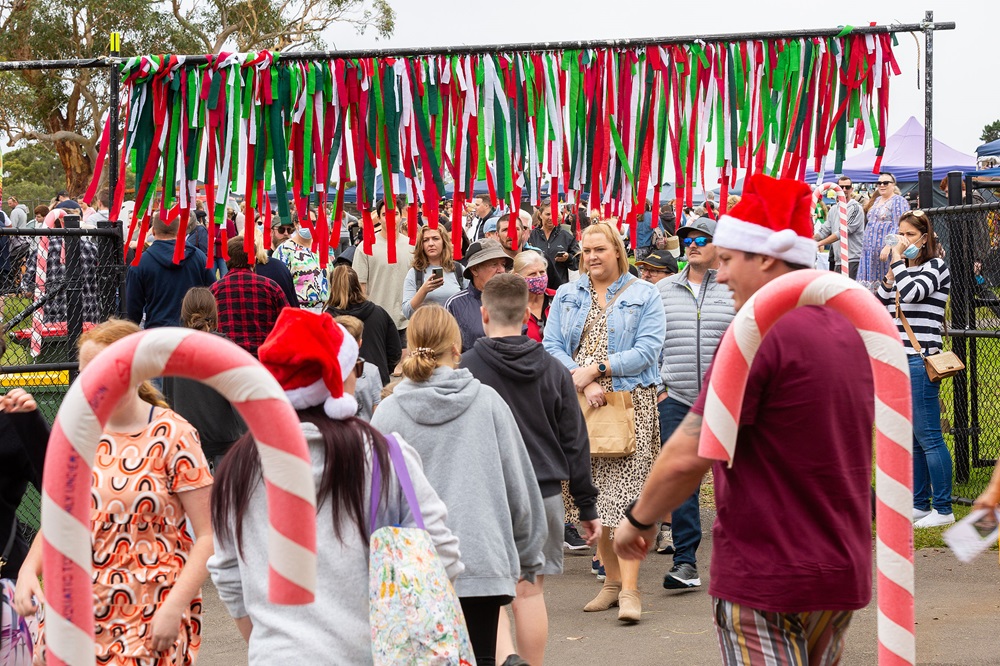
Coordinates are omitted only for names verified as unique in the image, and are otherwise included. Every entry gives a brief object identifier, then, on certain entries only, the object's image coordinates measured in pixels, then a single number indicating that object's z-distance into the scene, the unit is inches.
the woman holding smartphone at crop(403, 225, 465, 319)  630.5
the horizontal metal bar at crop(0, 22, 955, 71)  467.9
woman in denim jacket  482.4
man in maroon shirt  232.2
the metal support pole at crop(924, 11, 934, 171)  479.9
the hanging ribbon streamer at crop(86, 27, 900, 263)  472.8
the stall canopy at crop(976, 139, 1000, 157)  1843.3
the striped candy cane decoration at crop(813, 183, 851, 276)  728.9
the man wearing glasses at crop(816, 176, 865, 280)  1235.8
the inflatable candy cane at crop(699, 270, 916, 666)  209.8
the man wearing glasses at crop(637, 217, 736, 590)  494.4
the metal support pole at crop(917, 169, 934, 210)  598.8
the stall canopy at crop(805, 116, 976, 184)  1872.6
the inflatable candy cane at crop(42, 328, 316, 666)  160.8
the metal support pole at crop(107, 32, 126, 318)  478.0
